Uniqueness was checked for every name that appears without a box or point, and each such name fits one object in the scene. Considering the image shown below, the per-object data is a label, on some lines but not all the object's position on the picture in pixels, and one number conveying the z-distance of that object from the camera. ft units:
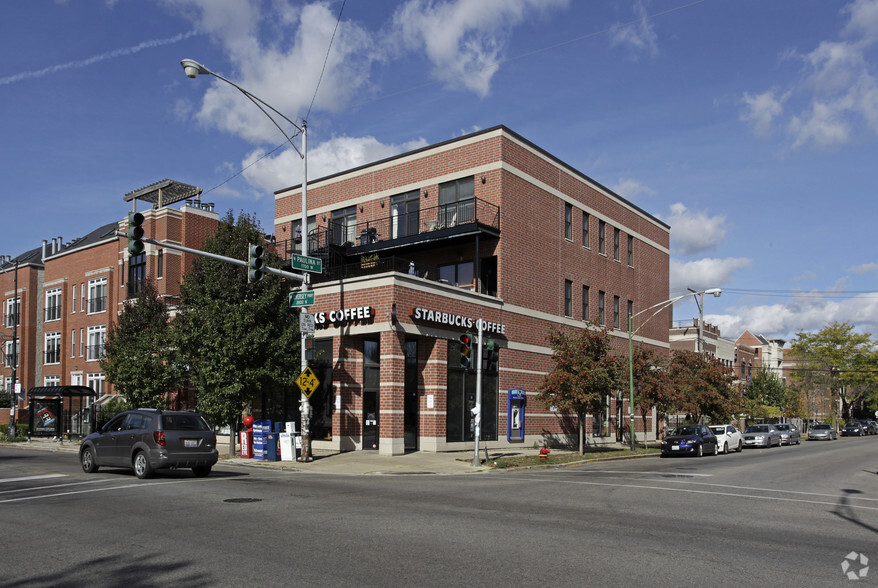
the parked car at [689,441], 103.09
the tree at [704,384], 131.23
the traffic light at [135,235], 54.03
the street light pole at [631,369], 108.31
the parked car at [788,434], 153.57
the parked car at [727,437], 115.24
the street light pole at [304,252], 73.36
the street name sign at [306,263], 71.87
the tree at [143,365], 100.38
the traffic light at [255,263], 63.16
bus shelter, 126.00
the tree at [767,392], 235.73
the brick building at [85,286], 147.95
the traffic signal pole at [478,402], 75.36
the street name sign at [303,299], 73.00
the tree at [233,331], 81.00
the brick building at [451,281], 91.50
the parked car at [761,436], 142.20
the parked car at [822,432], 190.08
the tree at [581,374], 92.94
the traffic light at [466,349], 74.43
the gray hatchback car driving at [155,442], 55.62
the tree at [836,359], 261.44
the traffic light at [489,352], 75.92
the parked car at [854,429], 238.07
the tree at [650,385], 116.67
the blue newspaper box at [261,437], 79.25
